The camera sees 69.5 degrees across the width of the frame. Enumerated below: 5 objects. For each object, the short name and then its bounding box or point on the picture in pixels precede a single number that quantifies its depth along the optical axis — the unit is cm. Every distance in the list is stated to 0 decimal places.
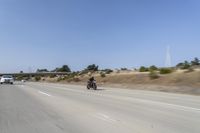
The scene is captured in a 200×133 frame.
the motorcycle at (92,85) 1618
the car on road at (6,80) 2625
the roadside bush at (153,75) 2070
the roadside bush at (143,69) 3011
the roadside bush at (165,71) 2139
